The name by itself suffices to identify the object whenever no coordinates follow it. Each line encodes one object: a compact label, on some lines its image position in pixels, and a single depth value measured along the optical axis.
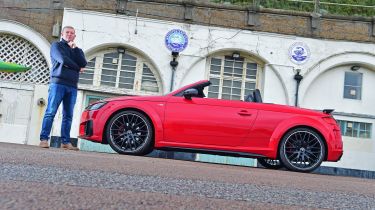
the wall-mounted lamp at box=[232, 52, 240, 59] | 17.86
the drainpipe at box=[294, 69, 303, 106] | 17.44
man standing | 7.99
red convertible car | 8.02
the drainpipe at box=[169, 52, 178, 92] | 17.27
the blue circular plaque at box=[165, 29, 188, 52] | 17.44
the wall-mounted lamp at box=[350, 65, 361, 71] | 18.11
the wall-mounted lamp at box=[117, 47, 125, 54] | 17.59
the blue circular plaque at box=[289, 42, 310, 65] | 17.64
